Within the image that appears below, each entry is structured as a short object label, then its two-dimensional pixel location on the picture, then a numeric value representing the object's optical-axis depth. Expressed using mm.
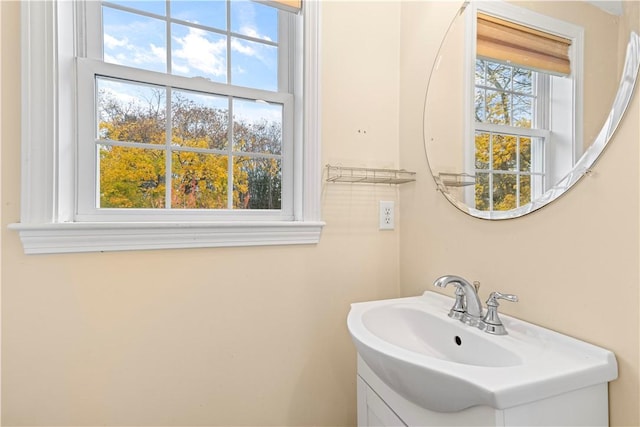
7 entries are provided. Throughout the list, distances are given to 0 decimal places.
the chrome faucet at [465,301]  838
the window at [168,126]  865
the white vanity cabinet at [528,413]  562
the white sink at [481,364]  562
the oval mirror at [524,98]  671
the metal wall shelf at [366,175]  1194
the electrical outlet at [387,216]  1277
